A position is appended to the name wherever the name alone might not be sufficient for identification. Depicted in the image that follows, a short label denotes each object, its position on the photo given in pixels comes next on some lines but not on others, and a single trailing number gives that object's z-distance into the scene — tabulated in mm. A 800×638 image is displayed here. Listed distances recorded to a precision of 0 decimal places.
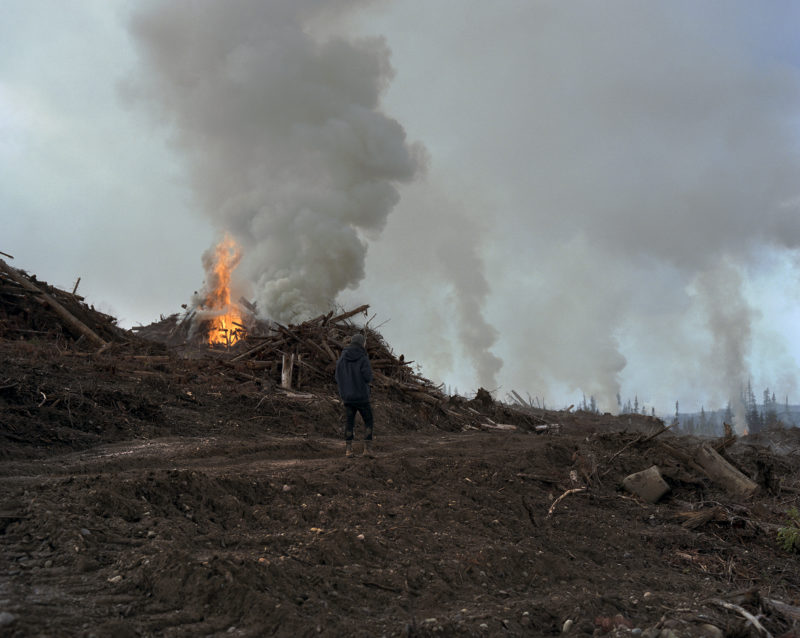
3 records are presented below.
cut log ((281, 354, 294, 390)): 16344
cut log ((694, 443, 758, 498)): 9748
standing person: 9680
